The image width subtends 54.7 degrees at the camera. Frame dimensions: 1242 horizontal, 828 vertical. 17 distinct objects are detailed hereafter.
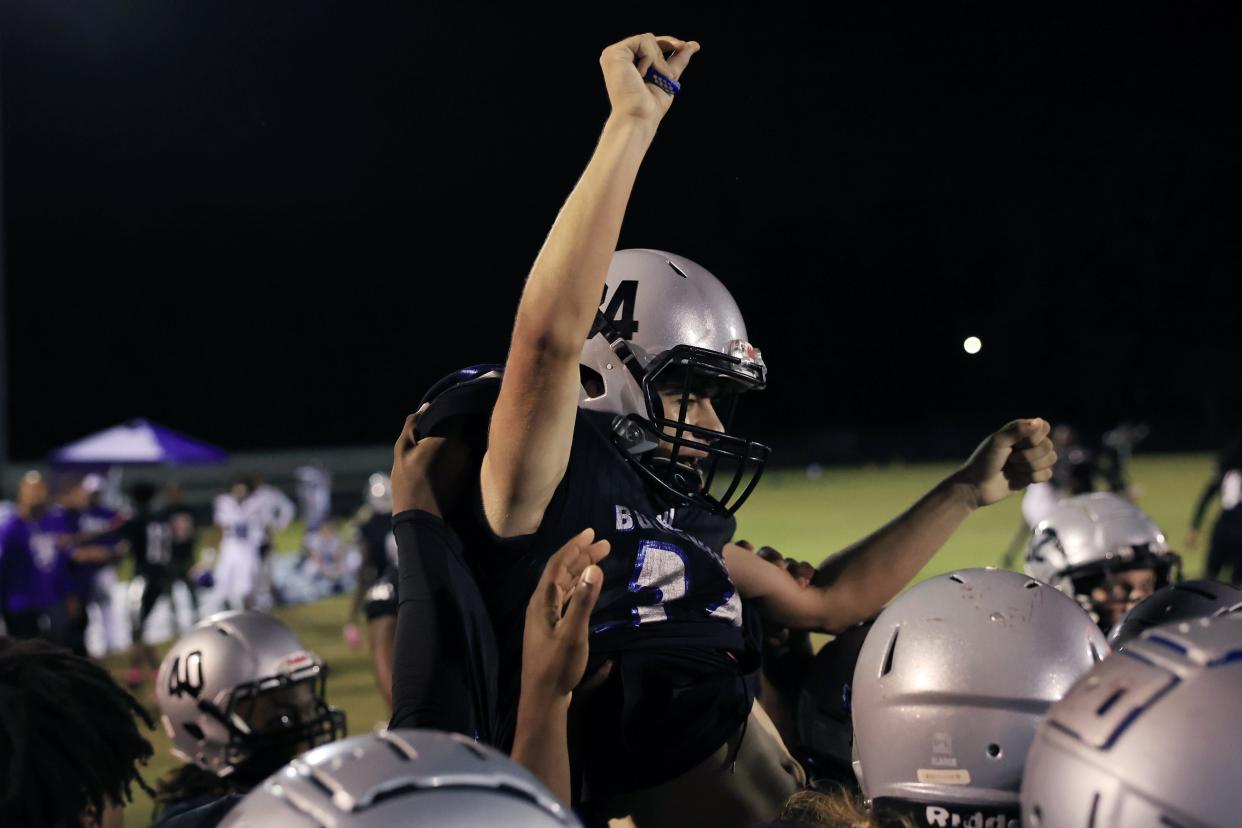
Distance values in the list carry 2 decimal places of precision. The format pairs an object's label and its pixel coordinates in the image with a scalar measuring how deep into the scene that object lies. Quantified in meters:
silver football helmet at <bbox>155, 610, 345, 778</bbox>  4.00
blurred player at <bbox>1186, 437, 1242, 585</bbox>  10.70
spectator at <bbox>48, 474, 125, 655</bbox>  11.27
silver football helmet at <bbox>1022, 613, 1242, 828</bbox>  1.31
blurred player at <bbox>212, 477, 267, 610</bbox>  15.65
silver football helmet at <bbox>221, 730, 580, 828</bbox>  1.28
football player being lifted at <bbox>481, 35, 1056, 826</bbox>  2.04
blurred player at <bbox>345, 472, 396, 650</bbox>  11.70
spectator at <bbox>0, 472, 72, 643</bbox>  10.31
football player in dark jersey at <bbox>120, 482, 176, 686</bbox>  12.84
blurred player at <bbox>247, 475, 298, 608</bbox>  15.93
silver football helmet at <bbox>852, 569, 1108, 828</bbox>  1.94
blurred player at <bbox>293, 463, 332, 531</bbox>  21.29
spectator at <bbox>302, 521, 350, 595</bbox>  19.28
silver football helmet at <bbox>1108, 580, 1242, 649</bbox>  2.81
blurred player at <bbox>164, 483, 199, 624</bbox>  13.97
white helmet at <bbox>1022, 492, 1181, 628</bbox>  4.18
